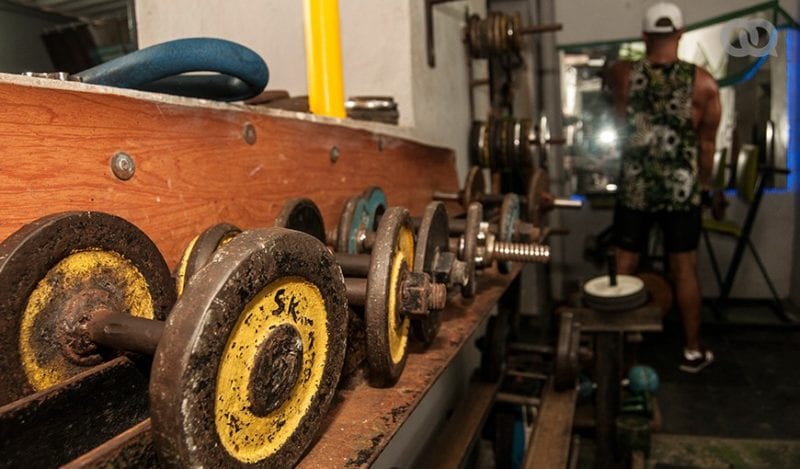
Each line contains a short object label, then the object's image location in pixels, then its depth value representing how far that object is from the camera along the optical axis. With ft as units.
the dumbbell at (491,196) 6.08
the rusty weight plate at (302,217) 3.11
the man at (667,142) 8.86
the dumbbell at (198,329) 1.51
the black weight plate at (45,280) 1.74
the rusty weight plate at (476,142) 8.31
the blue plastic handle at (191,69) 2.52
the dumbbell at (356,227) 3.61
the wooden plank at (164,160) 2.04
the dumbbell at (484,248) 3.62
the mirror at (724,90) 12.33
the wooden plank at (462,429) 5.20
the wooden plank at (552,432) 5.16
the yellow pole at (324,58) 4.10
